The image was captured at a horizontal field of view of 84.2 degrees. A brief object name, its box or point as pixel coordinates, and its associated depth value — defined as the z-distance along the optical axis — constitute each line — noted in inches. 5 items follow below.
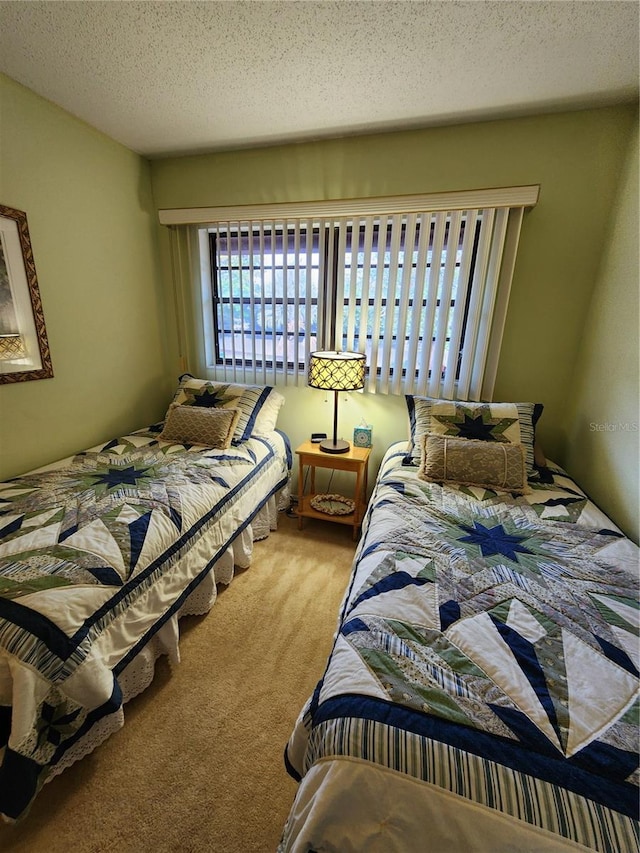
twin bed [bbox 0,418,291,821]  37.6
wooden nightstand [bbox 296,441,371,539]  89.1
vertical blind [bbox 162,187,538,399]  83.6
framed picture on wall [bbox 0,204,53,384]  69.6
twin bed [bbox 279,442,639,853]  23.9
